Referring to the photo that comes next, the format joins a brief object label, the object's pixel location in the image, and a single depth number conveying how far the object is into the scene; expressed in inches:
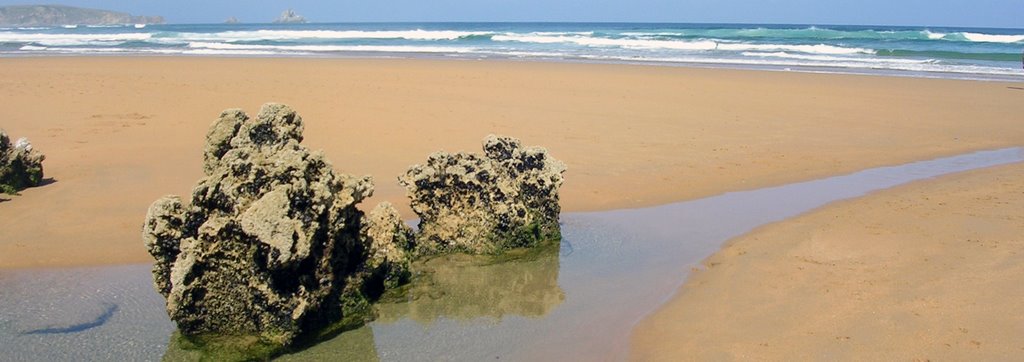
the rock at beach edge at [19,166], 318.3
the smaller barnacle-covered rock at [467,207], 253.8
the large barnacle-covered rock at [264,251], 180.4
